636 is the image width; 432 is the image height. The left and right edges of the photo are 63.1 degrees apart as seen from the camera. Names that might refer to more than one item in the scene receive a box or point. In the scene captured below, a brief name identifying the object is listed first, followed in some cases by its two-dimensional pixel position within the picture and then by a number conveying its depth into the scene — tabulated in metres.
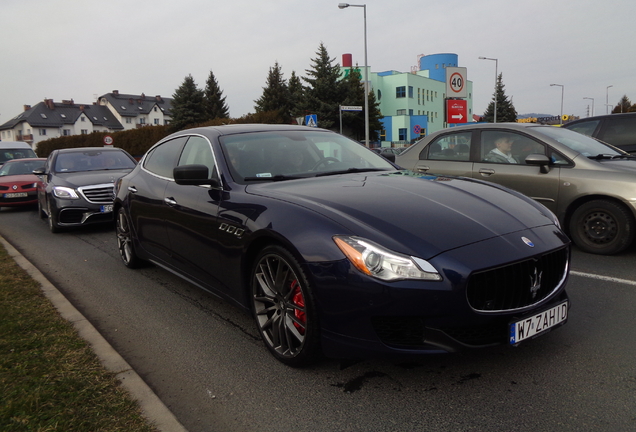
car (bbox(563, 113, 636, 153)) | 8.34
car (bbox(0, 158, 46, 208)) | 12.98
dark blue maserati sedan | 2.64
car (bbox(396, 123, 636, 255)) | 5.82
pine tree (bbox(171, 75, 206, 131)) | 60.31
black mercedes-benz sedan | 8.85
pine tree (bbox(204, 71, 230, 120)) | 63.19
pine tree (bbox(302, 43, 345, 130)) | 50.28
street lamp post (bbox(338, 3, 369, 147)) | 29.78
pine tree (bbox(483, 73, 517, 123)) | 78.38
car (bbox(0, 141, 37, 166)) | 17.53
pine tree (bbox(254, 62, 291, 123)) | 61.50
